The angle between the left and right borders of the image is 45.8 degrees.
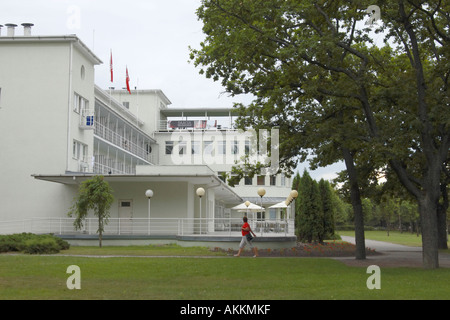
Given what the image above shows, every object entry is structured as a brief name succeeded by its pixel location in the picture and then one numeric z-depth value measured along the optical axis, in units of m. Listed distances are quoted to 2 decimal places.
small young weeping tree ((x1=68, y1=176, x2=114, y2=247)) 24.28
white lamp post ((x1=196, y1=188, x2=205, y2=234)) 27.48
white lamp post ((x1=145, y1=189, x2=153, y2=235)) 26.78
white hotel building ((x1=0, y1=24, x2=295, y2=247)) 28.47
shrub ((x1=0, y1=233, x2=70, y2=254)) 20.95
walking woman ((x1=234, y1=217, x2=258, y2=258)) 21.11
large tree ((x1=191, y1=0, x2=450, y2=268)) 15.88
